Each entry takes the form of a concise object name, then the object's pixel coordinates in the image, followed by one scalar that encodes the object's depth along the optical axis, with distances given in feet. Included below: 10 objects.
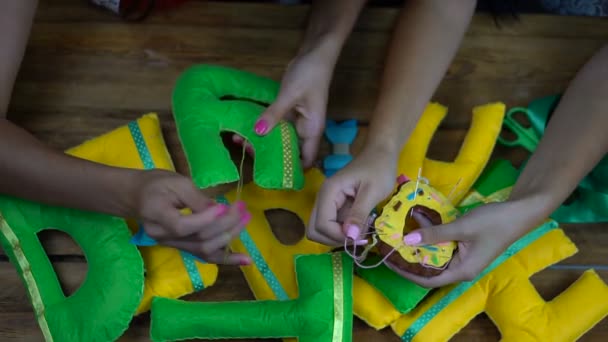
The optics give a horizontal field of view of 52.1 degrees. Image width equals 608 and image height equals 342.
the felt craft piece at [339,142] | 3.05
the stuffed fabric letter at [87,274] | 2.51
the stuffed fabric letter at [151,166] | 2.67
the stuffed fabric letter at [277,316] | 2.53
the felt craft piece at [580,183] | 3.02
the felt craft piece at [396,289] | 2.62
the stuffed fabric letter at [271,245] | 2.74
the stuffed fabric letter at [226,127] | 2.65
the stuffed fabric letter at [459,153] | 2.95
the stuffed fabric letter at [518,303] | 2.67
